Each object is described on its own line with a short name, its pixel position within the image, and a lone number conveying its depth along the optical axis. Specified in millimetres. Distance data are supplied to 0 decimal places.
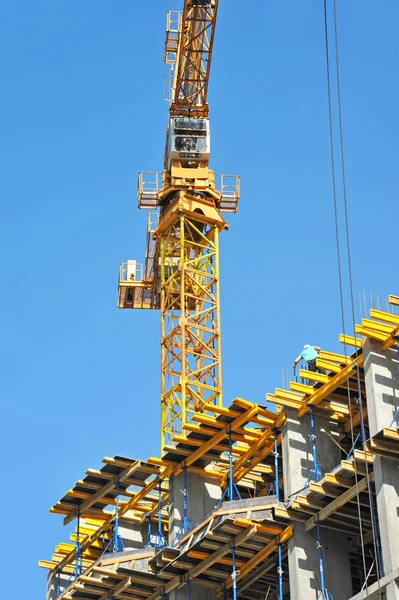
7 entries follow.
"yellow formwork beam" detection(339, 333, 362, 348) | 54281
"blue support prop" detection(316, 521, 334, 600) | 53094
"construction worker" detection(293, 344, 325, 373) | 58594
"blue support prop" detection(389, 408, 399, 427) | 52750
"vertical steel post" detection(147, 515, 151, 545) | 65562
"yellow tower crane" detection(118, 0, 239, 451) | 80812
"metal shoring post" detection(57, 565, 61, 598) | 67625
